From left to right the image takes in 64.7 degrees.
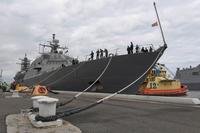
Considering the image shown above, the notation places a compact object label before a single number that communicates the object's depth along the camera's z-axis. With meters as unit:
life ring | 9.24
